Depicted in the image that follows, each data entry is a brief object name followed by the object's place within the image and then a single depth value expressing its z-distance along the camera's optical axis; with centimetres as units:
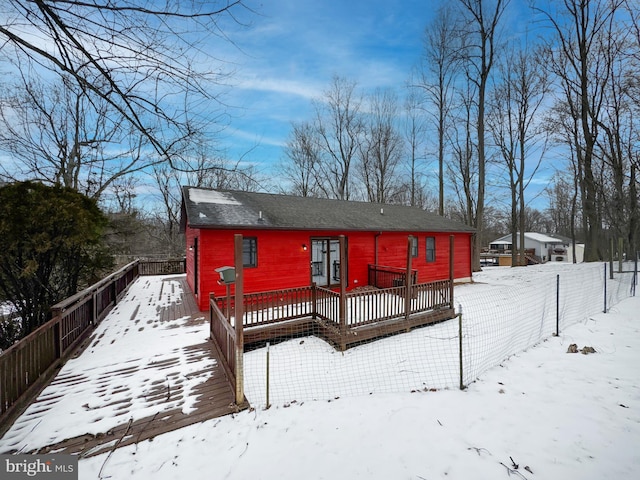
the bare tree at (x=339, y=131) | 2195
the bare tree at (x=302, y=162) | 2311
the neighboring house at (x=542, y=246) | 2827
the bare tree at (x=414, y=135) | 2122
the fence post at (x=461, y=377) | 375
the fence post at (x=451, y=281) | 689
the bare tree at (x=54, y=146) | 889
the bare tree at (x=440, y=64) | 1759
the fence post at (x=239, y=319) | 333
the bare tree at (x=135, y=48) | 234
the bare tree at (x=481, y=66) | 1518
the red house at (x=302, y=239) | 786
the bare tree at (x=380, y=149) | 2253
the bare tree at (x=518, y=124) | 1822
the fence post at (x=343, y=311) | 545
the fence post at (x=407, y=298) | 656
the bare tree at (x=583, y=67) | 1312
